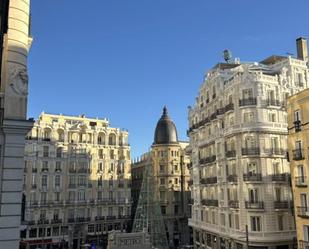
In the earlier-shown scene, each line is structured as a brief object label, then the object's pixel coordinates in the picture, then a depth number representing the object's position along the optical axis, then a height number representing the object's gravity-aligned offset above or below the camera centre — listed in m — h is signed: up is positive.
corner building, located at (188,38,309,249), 40.53 +4.09
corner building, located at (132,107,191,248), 82.12 +3.09
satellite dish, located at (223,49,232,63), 58.96 +21.35
